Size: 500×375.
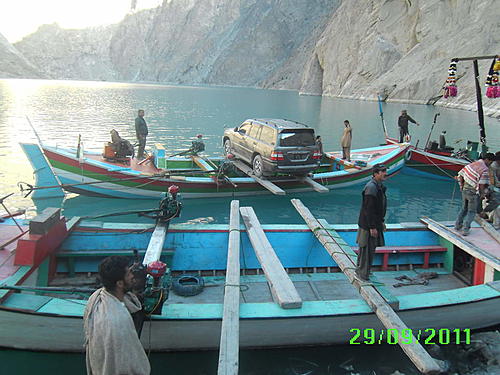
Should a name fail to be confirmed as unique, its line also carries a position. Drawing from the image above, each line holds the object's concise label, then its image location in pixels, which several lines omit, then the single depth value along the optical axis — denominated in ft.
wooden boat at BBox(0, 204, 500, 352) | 19.53
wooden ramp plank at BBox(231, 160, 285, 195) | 42.88
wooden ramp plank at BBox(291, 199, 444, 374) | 15.61
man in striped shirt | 28.22
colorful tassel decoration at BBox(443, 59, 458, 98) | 49.01
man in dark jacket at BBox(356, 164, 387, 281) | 20.92
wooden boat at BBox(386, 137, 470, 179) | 60.49
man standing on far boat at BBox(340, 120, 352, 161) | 57.47
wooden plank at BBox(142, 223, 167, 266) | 22.26
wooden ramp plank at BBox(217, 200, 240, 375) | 15.37
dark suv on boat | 43.75
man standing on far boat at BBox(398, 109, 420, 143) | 67.36
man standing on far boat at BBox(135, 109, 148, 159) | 50.86
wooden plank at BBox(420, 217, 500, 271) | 24.57
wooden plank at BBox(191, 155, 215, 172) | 49.33
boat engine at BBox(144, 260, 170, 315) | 17.90
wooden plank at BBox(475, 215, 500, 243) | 28.41
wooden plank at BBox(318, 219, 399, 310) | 20.31
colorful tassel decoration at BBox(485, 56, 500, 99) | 43.98
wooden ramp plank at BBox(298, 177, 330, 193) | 45.36
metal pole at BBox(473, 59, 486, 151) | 46.94
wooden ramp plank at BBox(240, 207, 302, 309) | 19.90
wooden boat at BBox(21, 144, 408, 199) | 44.32
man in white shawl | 10.98
